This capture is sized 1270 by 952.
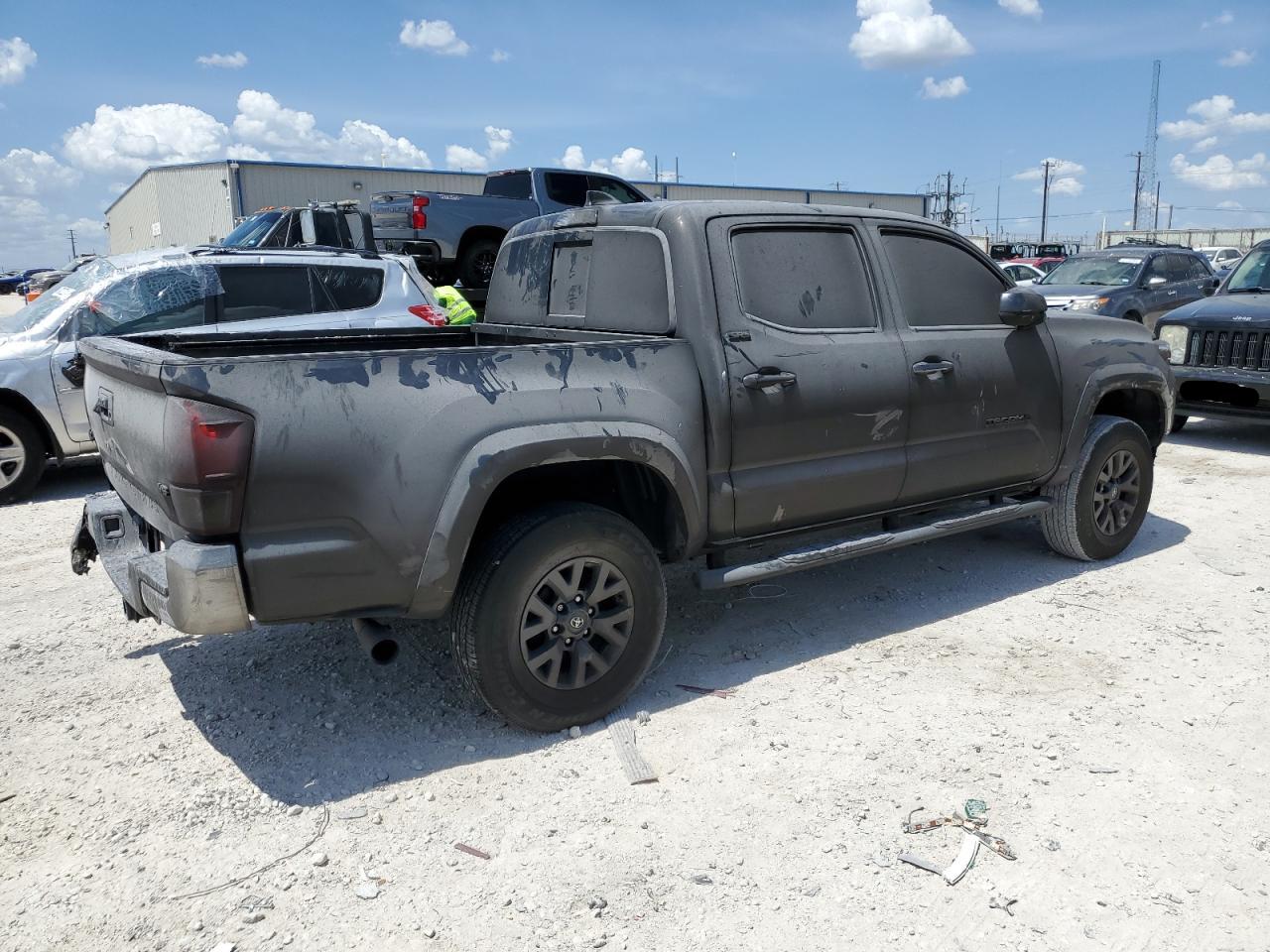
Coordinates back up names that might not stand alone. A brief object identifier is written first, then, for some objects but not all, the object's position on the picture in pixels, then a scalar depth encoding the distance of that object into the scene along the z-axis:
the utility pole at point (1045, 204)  77.75
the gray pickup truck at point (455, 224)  12.94
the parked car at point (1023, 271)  24.70
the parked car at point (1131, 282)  13.02
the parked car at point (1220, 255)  27.73
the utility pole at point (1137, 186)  91.56
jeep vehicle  8.74
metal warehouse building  30.77
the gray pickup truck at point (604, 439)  3.01
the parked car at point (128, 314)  7.18
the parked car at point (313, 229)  11.74
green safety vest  9.09
